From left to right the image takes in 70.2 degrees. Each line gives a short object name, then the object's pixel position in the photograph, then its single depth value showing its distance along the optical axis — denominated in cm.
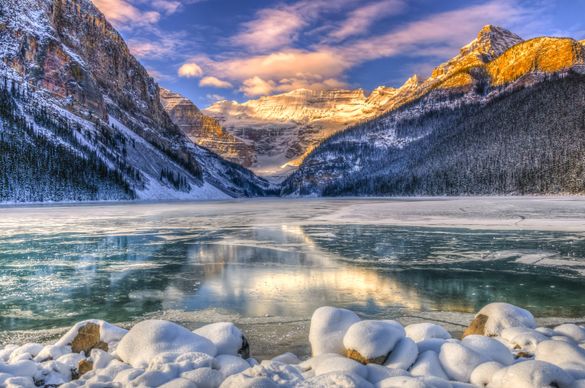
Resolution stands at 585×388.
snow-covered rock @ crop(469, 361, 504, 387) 517
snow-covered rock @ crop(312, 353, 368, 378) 521
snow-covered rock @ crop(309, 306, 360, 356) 625
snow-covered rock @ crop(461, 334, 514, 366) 578
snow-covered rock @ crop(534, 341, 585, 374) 535
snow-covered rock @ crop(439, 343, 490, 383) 547
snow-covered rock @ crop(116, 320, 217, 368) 580
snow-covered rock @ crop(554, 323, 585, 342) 659
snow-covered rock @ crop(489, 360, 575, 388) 460
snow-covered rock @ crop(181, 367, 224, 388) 497
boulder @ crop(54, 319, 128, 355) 639
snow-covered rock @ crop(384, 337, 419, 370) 573
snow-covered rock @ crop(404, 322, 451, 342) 671
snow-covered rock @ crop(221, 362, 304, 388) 465
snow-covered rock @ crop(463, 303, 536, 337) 699
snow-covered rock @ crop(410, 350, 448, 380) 550
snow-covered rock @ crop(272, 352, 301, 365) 600
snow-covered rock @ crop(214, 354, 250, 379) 536
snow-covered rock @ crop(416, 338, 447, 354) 614
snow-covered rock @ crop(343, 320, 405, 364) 583
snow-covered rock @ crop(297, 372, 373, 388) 468
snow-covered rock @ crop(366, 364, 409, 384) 525
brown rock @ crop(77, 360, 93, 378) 580
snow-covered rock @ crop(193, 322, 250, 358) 617
